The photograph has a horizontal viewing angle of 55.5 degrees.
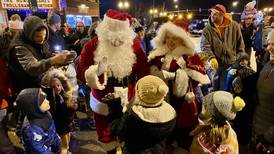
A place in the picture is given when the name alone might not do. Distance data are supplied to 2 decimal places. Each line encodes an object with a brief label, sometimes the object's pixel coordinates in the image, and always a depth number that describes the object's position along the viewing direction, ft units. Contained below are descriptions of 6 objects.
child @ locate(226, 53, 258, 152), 9.06
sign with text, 36.14
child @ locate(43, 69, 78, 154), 9.77
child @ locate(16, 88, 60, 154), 8.00
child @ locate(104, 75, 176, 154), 6.75
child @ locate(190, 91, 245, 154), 6.89
